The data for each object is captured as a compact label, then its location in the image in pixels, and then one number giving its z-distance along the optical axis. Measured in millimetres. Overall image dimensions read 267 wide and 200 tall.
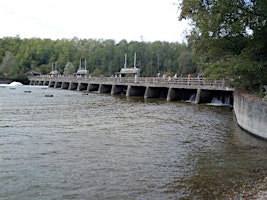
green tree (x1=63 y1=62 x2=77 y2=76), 131425
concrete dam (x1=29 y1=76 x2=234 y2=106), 35188
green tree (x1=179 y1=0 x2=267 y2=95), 16344
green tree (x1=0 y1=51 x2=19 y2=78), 118625
